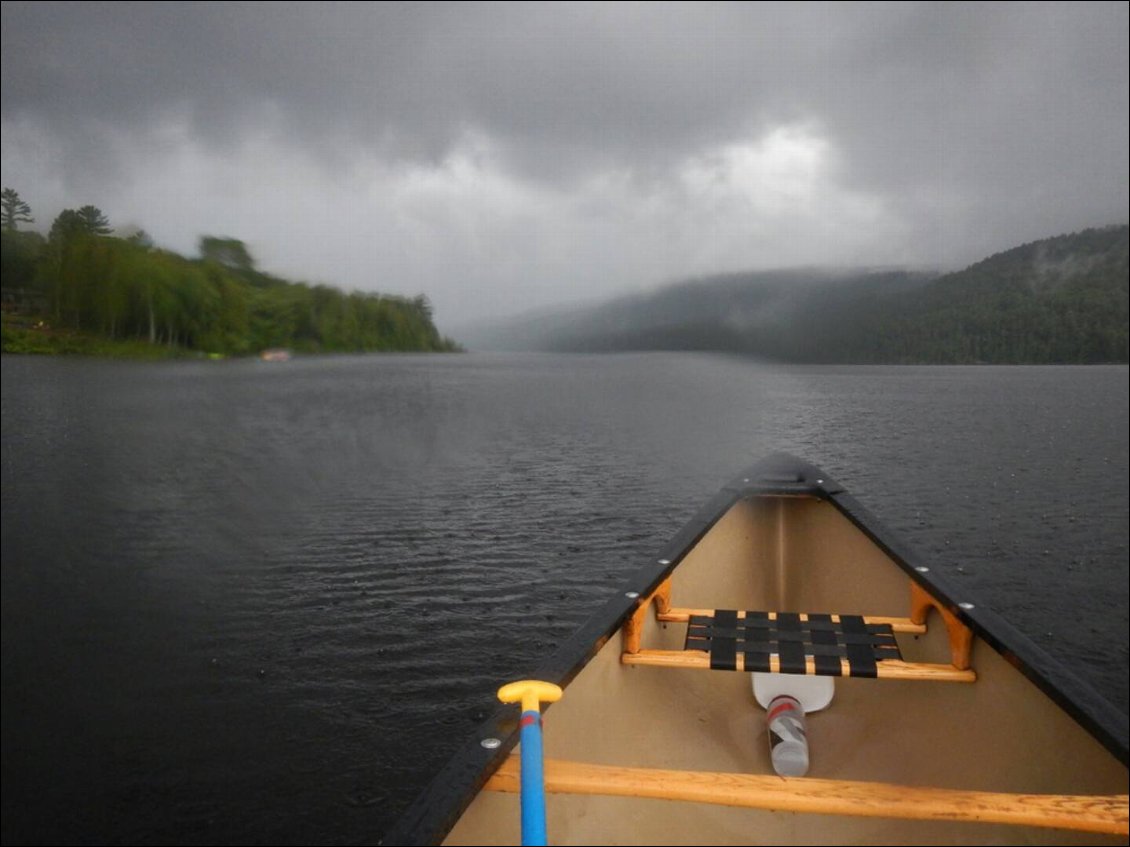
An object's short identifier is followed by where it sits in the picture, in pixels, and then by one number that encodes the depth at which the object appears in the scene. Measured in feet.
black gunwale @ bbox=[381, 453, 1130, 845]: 8.07
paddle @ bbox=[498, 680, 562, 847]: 6.51
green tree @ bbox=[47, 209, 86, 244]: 136.68
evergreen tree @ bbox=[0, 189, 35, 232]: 170.56
